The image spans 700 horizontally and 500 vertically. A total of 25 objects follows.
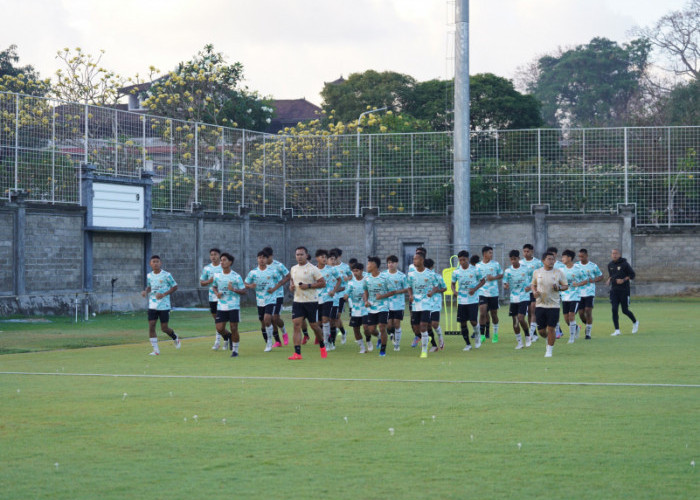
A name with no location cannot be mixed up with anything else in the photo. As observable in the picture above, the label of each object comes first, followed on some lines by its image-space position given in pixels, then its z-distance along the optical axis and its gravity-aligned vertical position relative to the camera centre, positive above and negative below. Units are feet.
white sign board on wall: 112.98 +6.02
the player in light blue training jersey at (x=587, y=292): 78.39 -2.31
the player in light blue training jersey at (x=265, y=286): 68.39 -1.59
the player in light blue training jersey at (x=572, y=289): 76.95 -2.06
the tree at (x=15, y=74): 170.91 +37.97
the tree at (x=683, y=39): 230.48 +48.61
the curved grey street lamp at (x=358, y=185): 150.61 +10.75
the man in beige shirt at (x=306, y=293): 64.64 -1.95
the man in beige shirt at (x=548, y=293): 62.28 -1.89
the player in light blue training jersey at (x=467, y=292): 71.15 -2.10
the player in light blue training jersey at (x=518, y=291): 72.90 -2.13
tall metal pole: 107.65 +13.31
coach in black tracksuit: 81.20 -1.63
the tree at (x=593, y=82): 298.76 +52.29
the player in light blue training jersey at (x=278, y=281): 68.33 -1.31
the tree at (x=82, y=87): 171.22 +28.26
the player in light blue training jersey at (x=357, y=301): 69.56 -2.62
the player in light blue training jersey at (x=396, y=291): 67.26 -1.89
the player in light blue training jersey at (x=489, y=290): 75.00 -2.13
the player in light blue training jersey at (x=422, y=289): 65.10 -1.72
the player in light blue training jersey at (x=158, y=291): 66.44 -1.86
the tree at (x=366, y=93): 232.32 +37.50
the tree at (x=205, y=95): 178.29 +29.13
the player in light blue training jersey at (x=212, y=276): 70.23 -1.00
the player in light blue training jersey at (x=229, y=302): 65.05 -2.52
